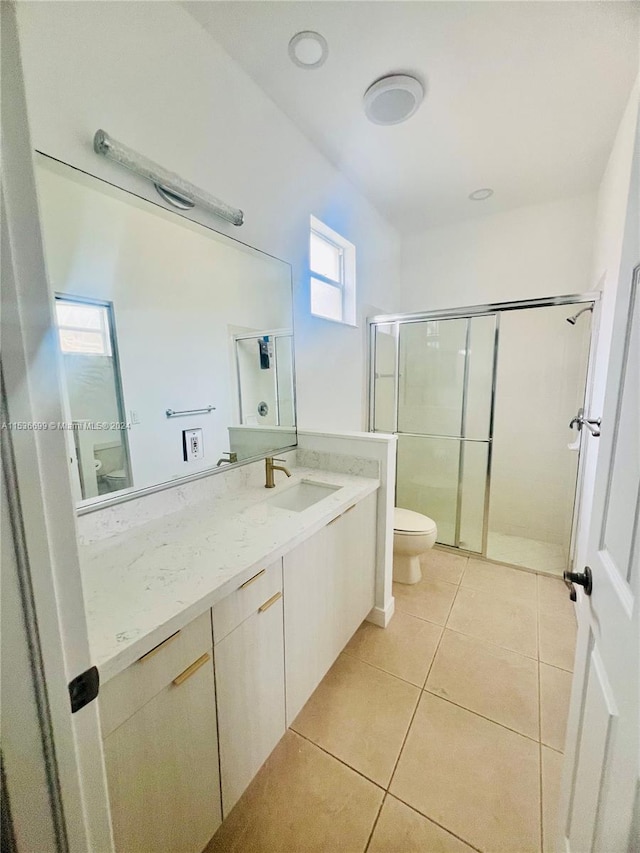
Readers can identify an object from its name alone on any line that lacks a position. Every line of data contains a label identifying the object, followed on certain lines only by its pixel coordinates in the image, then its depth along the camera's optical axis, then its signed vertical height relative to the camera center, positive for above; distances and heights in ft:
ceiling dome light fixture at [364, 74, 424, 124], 5.01 +4.60
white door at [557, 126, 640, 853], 1.79 -1.65
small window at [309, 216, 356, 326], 7.66 +2.75
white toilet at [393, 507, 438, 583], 7.10 -3.41
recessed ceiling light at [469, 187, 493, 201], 8.01 +4.76
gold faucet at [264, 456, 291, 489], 5.69 -1.47
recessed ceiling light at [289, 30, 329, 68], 4.43 +4.71
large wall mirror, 3.52 +0.68
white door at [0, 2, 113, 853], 1.26 -0.72
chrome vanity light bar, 3.46 +2.52
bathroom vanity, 2.40 -2.40
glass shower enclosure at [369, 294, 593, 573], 8.72 -0.80
